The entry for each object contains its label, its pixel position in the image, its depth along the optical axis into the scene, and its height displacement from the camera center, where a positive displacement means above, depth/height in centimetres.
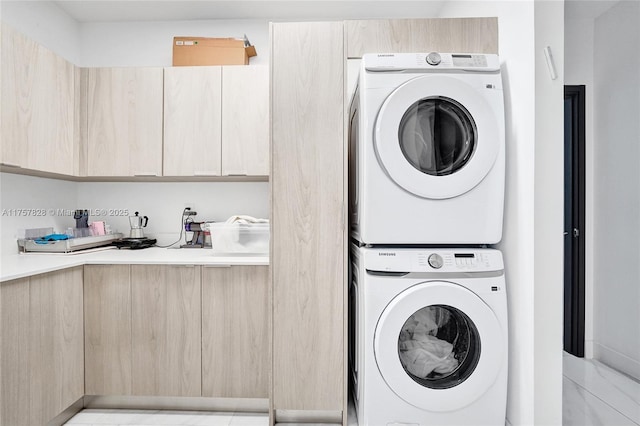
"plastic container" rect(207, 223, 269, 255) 204 -14
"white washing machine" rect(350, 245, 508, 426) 151 -55
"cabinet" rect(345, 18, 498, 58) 171 +87
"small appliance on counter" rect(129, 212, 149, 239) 252 -9
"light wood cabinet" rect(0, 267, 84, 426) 146 -62
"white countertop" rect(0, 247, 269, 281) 163 -25
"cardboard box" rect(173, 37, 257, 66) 238 +112
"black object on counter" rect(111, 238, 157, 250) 243 -20
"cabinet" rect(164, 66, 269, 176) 230 +63
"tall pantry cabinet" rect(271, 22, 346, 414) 170 -1
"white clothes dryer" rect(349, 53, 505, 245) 153 +29
